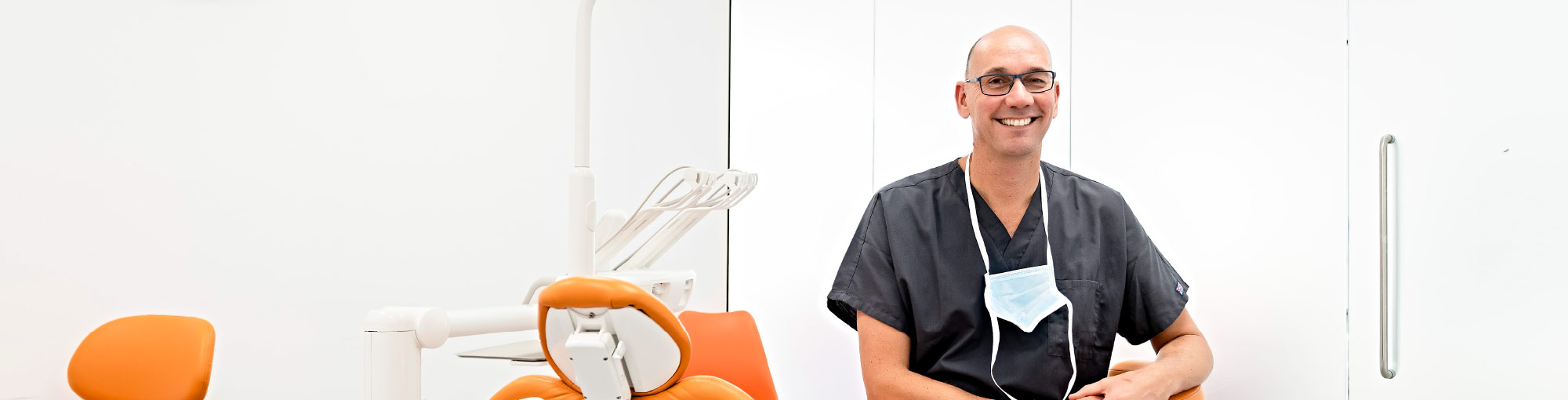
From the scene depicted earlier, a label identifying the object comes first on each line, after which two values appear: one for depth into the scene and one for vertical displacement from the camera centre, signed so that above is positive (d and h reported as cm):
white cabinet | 156 +2
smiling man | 165 -14
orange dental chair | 108 -18
